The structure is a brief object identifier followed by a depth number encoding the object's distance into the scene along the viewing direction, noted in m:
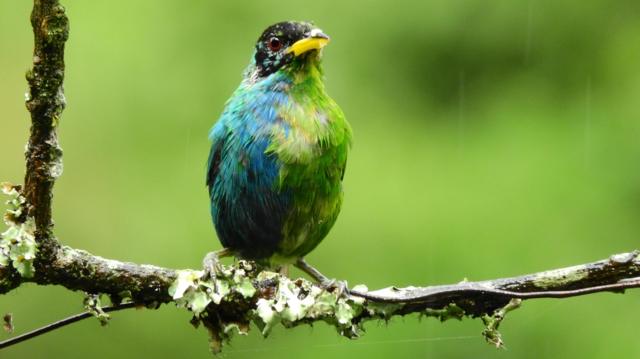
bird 7.46
